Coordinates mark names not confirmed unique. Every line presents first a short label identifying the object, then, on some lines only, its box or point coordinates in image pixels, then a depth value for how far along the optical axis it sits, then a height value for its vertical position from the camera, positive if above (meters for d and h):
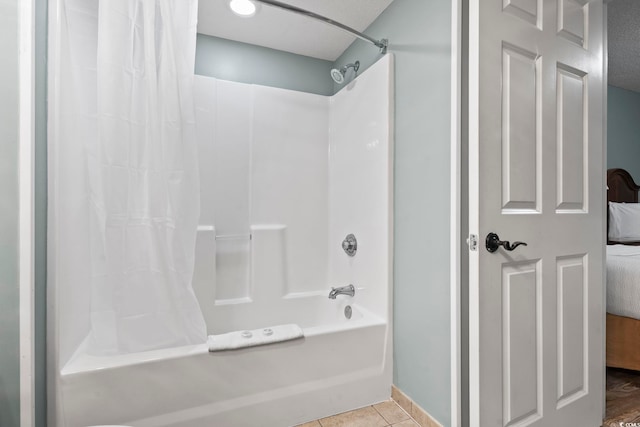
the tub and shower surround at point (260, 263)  1.21 -0.31
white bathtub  1.22 -0.75
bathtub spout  2.06 -0.51
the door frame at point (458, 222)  1.21 -0.04
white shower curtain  1.23 +0.13
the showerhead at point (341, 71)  2.05 +0.95
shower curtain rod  1.62 +1.05
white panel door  1.14 +0.01
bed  1.91 -0.61
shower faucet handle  2.11 -0.22
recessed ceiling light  1.83 +1.22
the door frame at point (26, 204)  1.04 +0.03
